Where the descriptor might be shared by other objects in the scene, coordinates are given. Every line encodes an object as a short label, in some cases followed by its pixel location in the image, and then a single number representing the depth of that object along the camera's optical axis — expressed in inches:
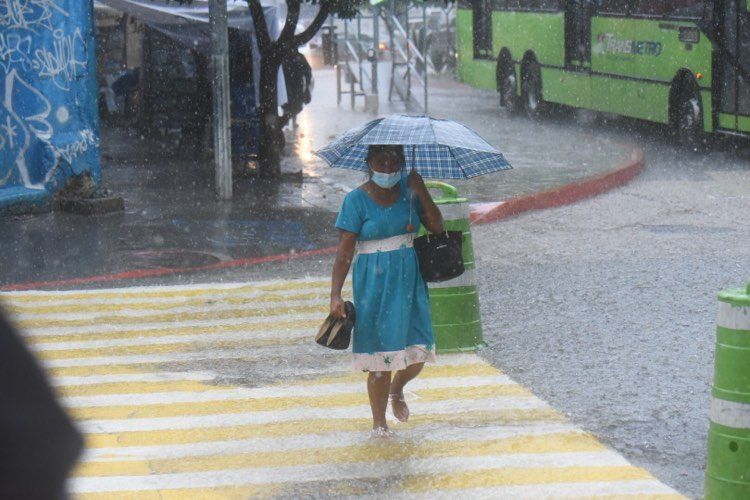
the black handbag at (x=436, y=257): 232.2
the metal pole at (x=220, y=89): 560.4
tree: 627.8
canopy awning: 713.6
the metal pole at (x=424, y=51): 975.4
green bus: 717.9
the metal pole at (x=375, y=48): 1107.7
